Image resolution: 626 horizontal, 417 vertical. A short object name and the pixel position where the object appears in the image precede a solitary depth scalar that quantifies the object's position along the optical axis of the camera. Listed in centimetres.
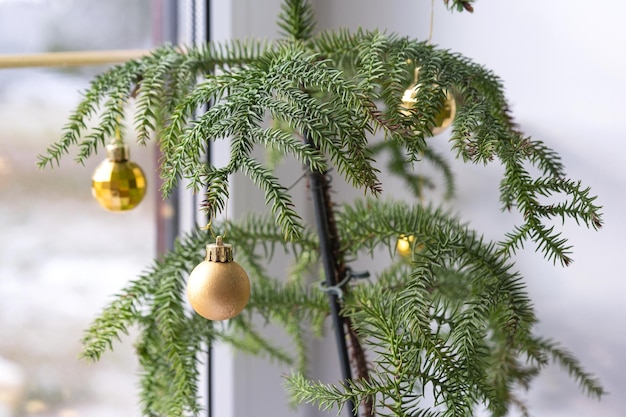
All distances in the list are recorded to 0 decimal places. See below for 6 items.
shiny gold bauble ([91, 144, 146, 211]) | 90
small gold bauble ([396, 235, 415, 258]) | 95
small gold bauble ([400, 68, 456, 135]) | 77
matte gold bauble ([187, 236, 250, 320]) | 66
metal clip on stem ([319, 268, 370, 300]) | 82
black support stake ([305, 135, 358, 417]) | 82
